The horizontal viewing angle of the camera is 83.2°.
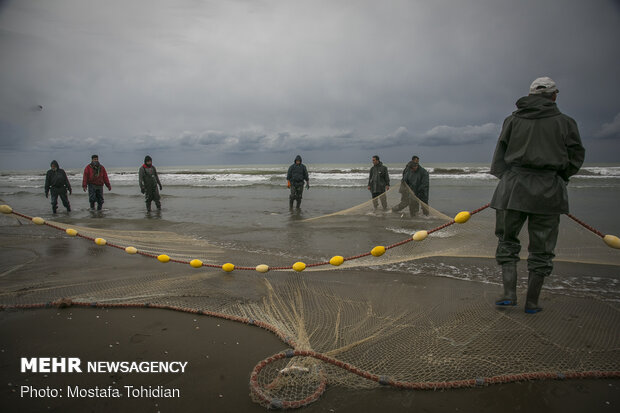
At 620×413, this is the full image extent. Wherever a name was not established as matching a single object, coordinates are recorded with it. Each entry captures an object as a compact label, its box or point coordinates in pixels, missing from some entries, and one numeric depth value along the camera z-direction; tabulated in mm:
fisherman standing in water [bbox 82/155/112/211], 11219
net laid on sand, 2193
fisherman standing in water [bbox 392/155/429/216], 9000
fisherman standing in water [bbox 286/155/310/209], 11445
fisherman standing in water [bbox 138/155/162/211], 11086
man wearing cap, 2916
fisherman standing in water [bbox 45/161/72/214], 11367
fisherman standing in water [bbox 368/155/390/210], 10617
